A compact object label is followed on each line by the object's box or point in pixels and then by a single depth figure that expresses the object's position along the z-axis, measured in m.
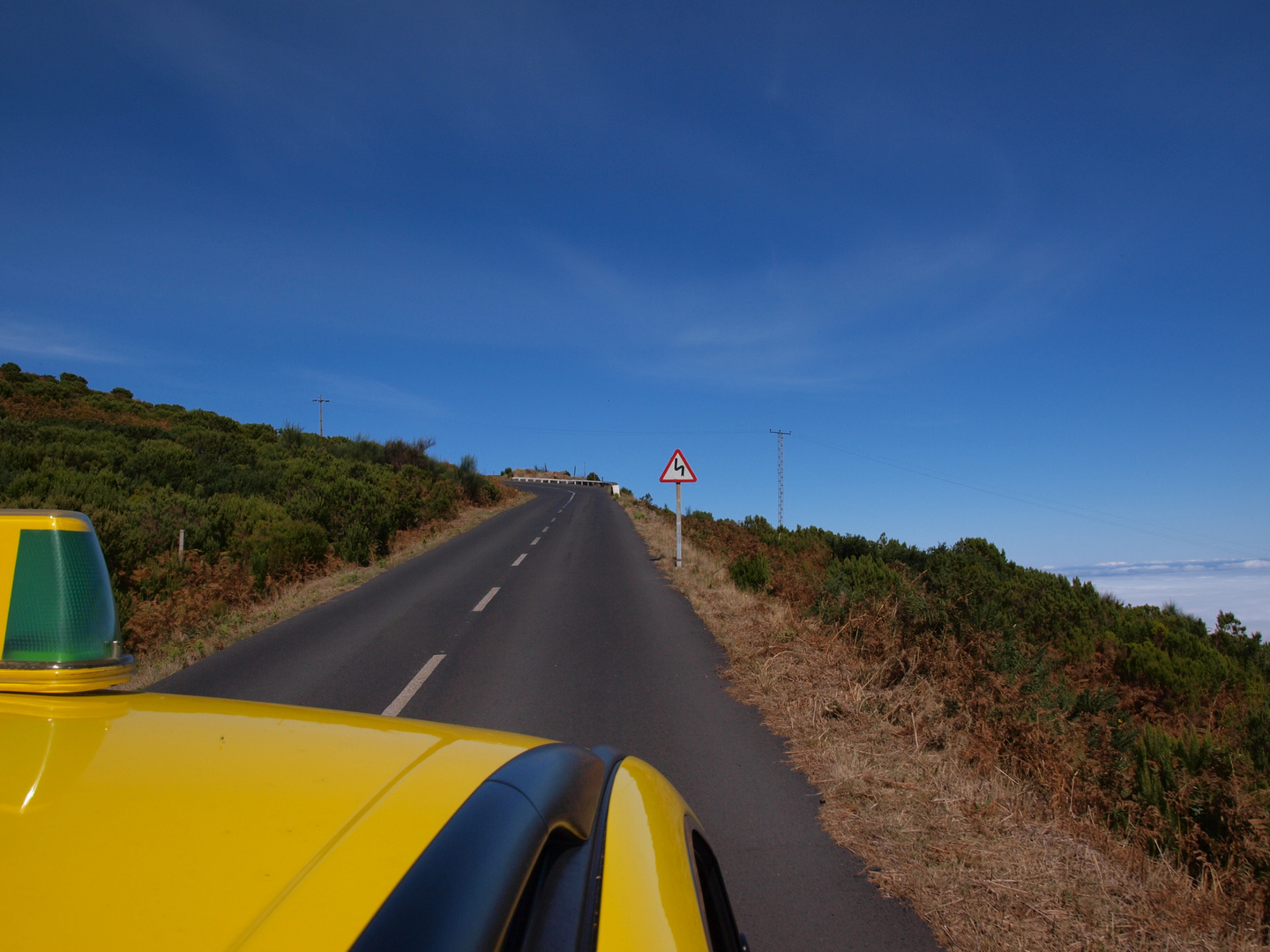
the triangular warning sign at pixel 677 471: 15.23
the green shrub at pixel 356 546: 15.66
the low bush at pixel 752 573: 11.45
